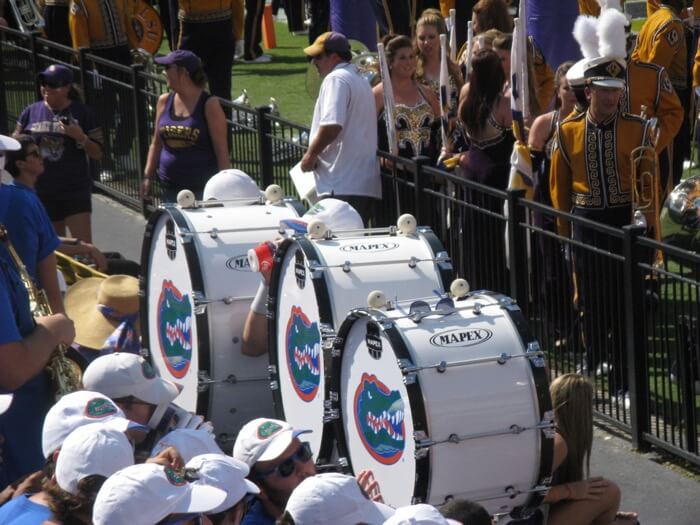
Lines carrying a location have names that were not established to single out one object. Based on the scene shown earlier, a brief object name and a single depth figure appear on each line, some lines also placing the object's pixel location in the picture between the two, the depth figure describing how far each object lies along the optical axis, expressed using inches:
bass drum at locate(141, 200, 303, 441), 560.7
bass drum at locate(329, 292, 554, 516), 433.1
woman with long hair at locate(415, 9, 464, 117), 818.2
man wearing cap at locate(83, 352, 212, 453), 440.5
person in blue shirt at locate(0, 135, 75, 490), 404.8
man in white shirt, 691.4
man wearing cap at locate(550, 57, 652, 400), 625.6
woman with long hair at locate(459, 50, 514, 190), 706.2
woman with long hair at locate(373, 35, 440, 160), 752.3
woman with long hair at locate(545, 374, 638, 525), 454.0
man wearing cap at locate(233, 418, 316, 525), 400.2
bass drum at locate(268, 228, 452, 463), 498.3
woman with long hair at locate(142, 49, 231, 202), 739.4
